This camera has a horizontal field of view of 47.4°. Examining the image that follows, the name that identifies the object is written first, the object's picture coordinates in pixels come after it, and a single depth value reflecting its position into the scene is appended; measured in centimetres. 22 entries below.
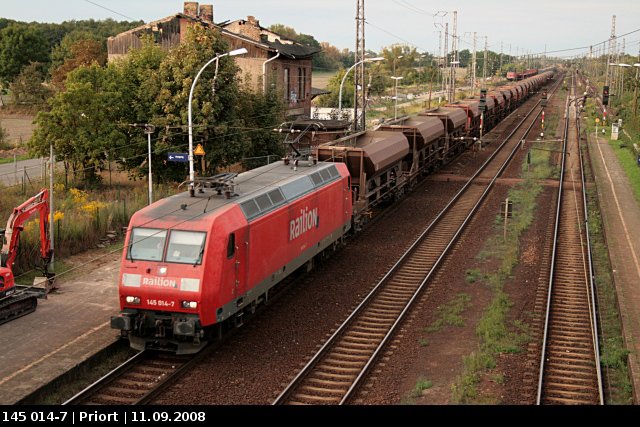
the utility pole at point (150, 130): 2465
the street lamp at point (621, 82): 9108
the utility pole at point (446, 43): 7612
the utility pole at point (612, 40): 9462
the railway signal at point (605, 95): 6335
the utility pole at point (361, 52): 3744
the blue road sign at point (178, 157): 2570
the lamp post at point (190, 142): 2462
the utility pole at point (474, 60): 8862
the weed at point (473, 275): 2218
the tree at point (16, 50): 9219
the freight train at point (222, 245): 1514
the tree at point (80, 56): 7050
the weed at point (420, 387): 1413
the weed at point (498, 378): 1459
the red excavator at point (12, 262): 1791
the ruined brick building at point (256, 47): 4950
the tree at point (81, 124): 3297
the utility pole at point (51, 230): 2129
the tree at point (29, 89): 7419
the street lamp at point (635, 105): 6425
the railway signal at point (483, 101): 5636
